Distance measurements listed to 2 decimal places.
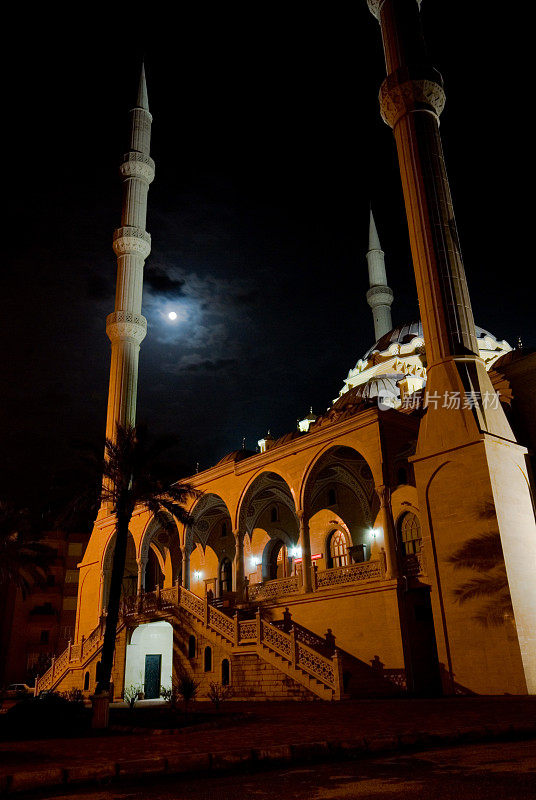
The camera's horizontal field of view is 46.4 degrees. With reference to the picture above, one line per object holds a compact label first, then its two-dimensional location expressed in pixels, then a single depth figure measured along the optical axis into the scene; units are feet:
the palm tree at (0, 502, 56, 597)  94.73
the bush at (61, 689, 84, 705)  71.77
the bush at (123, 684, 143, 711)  86.42
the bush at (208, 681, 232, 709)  67.53
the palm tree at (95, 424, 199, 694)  66.49
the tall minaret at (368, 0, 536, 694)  55.52
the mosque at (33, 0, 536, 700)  58.39
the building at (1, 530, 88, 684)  153.38
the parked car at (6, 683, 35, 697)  105.70
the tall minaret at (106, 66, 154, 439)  124.67
